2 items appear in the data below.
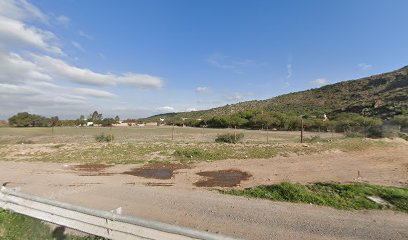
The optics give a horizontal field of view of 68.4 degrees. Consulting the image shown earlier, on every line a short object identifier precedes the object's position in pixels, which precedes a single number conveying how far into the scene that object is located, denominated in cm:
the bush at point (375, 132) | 3247
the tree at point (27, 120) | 9125
